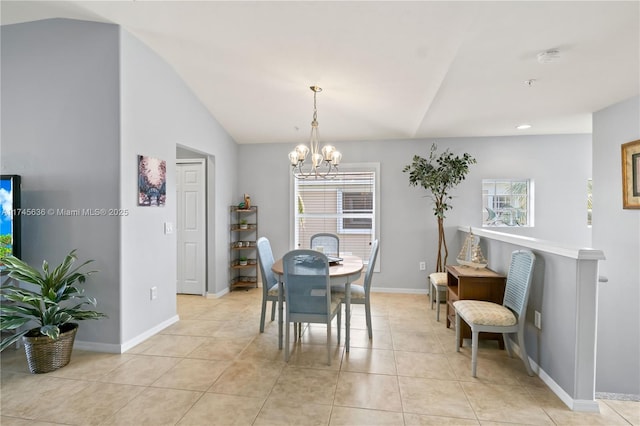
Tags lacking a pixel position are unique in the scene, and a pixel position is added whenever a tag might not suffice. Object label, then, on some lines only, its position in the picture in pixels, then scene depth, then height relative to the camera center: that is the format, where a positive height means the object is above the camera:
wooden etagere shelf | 5.02 -0.60
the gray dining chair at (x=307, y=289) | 2.56 -0.66
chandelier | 3.21 +0.56
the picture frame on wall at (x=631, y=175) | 3.11 +0.36
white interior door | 4.66 -0.21
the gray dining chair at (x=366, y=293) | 3.16 -0.84
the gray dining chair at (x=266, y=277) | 3.19 -0.72
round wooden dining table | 2.78 -0.62
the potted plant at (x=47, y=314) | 2.44 -0.86
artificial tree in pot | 4.33 +0.47
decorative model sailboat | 3.26 -0.49
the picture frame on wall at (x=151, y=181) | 3.07 +0.29
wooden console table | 2.93 -0.73
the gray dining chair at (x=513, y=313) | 2.42 -0.82
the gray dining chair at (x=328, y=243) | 4.12 -0.44
